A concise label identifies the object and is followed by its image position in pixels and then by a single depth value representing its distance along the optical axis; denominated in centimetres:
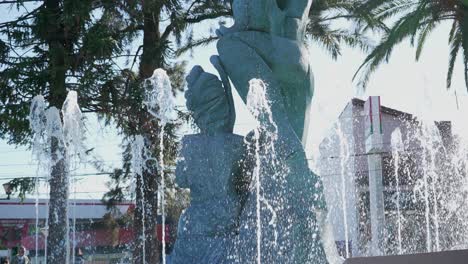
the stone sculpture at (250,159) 770
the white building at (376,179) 2058
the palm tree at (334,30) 1736
